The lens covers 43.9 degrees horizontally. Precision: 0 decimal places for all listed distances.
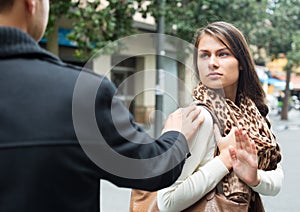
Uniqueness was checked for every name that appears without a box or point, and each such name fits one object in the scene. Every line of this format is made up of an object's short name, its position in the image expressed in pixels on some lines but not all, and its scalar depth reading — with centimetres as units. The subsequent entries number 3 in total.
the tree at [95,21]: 613
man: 91
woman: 131
